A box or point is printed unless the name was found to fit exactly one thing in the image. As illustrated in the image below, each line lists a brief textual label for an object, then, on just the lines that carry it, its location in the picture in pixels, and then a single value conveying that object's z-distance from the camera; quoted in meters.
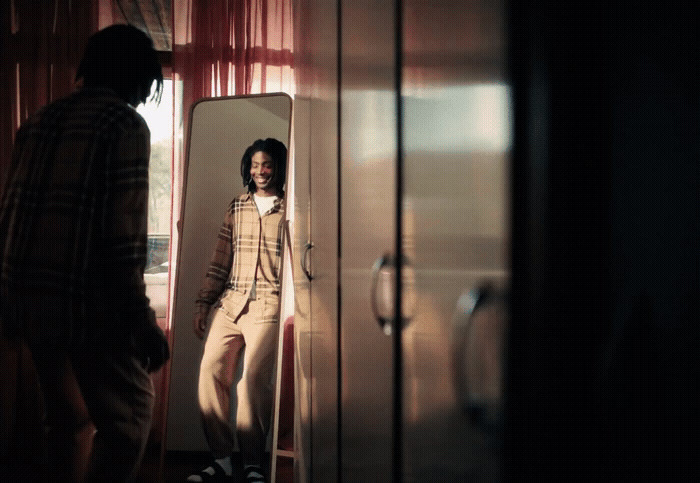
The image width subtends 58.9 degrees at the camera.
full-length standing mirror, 2.42
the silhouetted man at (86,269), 1.28
